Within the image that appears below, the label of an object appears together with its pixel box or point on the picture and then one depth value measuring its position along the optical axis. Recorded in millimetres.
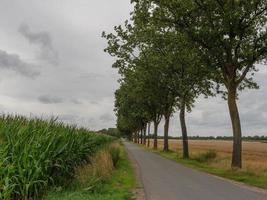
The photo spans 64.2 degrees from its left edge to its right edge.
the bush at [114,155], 12379
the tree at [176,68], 18020
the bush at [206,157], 18525
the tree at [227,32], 12667
